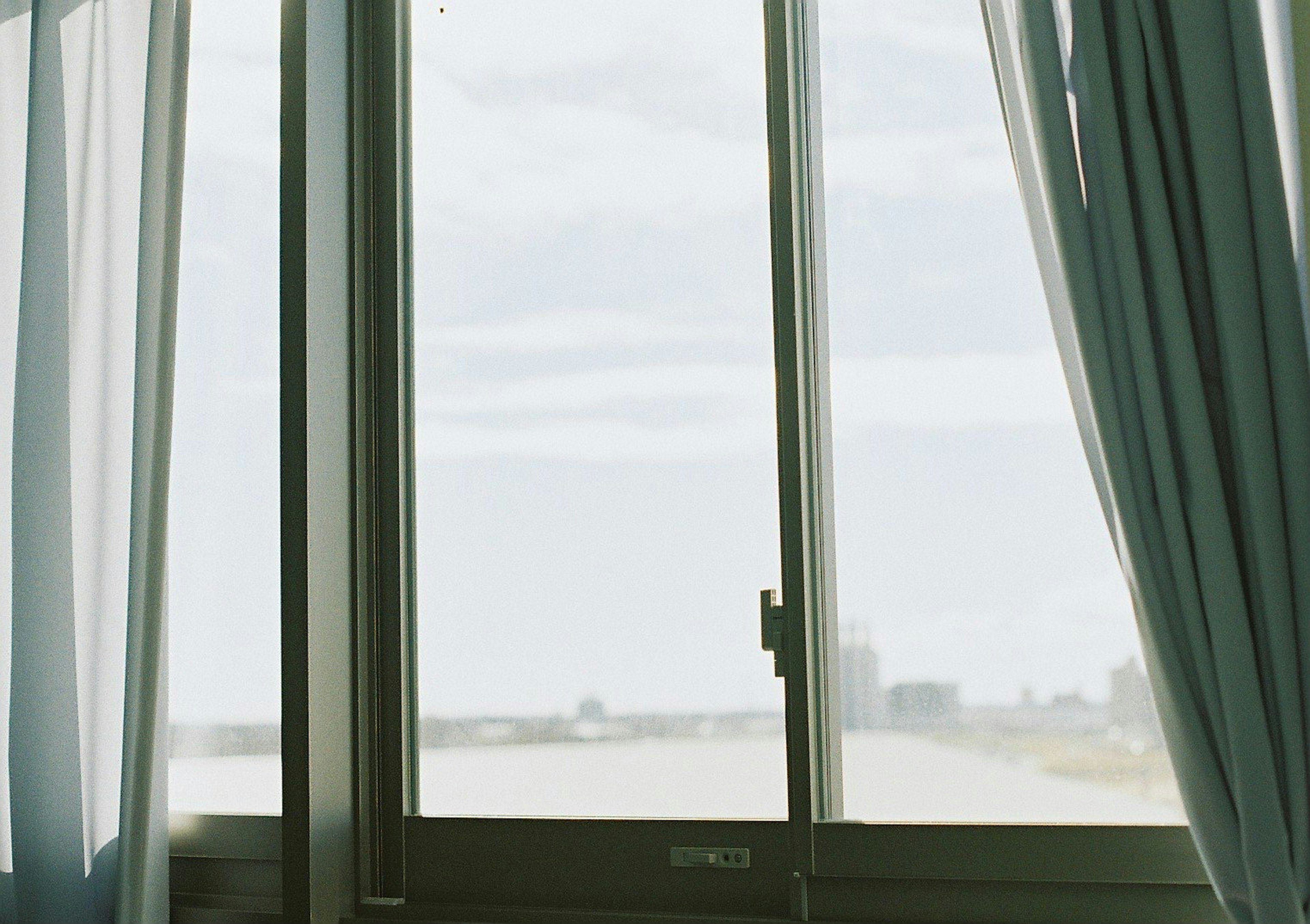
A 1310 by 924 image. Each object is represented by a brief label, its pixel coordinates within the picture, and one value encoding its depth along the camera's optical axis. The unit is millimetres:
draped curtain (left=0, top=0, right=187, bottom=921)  2092
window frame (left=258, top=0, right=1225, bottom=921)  1749
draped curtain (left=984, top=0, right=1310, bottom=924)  1438
